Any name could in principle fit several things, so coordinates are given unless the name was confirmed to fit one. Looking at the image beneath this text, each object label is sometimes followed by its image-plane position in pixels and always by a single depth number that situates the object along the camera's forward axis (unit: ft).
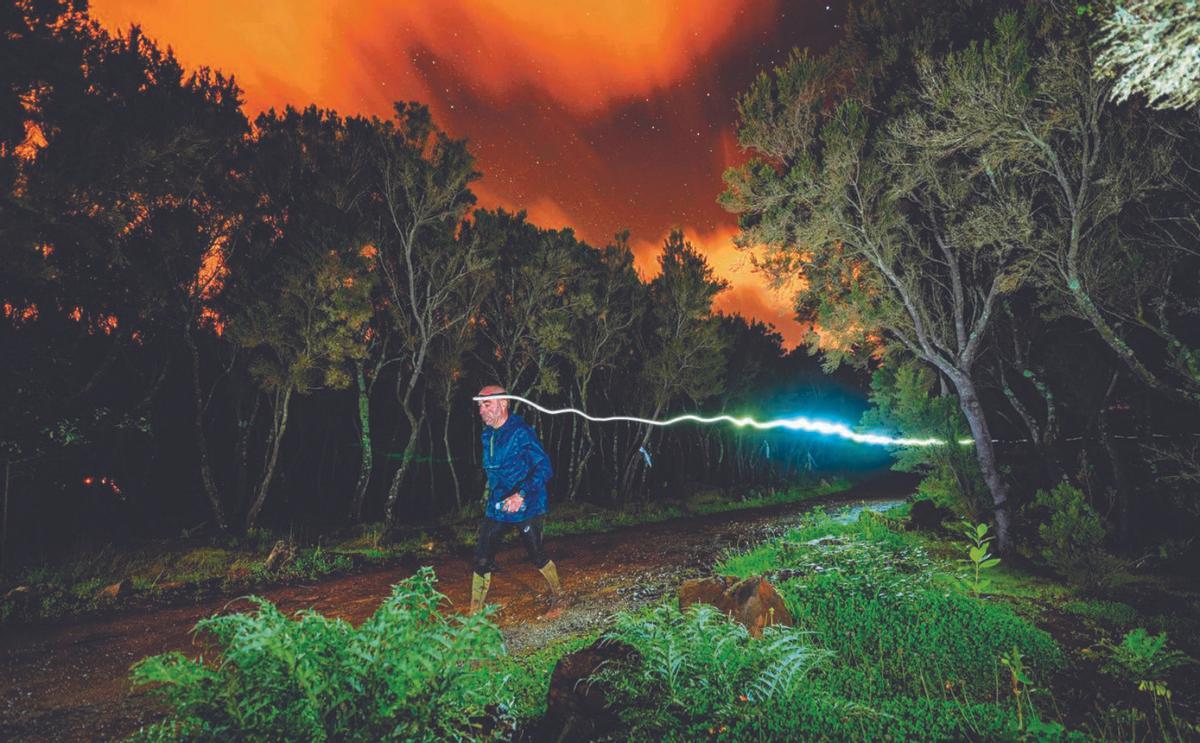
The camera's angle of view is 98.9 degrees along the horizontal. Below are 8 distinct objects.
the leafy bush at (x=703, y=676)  9.76
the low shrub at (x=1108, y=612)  18.48
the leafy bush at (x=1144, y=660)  12.74
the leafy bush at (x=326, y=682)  7.89
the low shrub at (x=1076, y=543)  22.45
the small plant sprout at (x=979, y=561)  18.49
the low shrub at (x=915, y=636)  13.43
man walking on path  21.61
